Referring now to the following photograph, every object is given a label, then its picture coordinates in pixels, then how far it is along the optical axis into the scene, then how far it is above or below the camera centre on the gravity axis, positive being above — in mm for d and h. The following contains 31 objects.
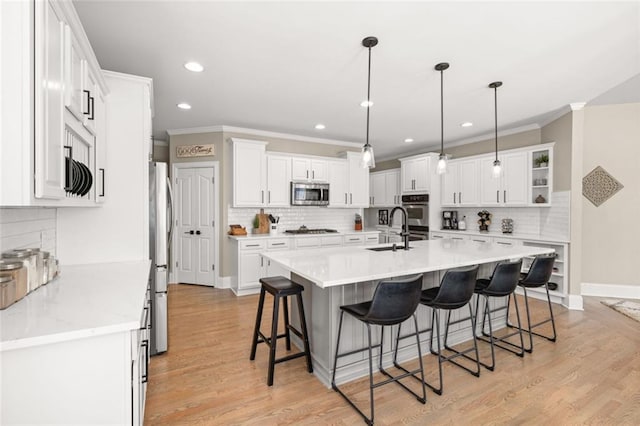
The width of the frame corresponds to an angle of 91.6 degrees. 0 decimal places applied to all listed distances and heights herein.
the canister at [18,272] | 1481 -301
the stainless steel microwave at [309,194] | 5578 +337
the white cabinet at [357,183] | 6125 +591
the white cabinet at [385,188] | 7195 +597
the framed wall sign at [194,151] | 5328 +1049
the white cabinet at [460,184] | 5656 +549
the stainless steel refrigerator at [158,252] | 2805 -377
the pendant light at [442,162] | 3290 +545
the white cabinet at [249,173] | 5082 +643
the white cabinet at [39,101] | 1175 +458
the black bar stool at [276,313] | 2436 -845
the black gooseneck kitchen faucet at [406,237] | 3220 -256
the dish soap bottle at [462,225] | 6066 -232
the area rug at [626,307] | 3932 -1254
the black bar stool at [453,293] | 2372 -616
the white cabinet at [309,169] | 5590 +787
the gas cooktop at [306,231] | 5629 -347
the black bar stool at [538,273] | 3066 -595
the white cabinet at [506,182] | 4926 +527
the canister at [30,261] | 1637 -273
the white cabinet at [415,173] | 6207 +824
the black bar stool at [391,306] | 2035 -628
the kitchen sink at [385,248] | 3363 -393
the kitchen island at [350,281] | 2238 -597
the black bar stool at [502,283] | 2721 -621
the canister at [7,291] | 1400 -371
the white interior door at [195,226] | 5387 -261
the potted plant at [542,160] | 4716 +817
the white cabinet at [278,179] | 5379 +568
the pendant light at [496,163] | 3459 +594
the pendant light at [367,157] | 2922 +525
